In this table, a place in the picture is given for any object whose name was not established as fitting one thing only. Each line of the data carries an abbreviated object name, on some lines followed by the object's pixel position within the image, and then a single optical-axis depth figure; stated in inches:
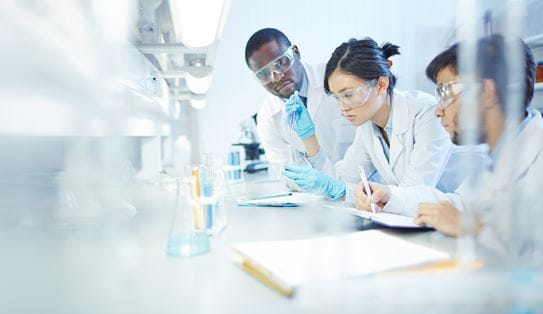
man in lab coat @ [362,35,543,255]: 26.3
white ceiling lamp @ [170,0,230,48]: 37.5
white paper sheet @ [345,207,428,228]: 35.4
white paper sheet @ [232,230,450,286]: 23.3
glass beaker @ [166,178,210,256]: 30.1
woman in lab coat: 48.2
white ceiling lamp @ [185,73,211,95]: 58.8
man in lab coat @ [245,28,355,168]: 46.6
